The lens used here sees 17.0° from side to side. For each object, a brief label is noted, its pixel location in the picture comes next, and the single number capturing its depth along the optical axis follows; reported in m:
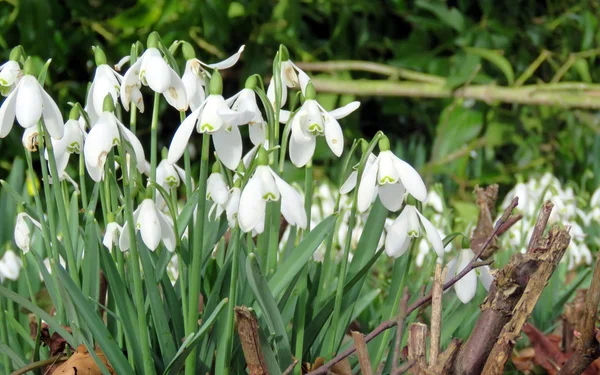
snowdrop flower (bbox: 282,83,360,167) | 0.81
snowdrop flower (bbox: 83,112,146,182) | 0.79
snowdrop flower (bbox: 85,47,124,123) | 0.82
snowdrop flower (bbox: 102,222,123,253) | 0.83
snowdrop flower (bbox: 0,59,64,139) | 0.79
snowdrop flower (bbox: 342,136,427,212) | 0.80
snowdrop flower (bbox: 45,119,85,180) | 0.83
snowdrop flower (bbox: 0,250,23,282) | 0.98
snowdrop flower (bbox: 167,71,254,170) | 0.77
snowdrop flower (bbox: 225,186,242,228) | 0.82
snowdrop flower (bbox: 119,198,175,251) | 0.80
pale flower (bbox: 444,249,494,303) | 0.83
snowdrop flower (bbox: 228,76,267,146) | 0.80
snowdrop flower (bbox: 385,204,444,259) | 0.82
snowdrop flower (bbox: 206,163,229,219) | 0.83
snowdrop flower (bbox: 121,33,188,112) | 0.79
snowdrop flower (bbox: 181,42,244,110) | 0.82
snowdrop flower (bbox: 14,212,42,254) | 0.86
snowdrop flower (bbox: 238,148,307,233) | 0.77
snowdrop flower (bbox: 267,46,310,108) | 0.85
